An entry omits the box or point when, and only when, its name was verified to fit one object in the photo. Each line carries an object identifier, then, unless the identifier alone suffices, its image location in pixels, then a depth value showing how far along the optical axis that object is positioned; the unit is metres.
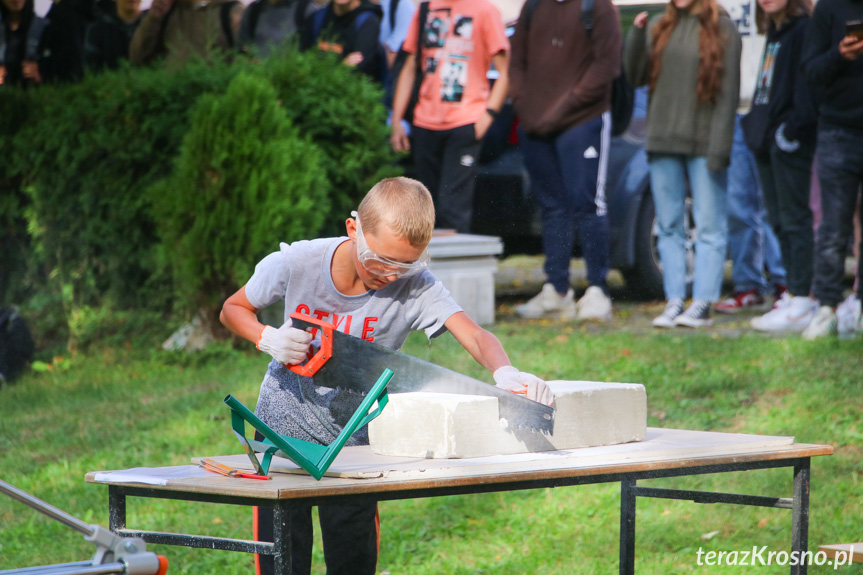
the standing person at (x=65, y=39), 20.28
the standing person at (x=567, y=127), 16.97
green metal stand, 5.85
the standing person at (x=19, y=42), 20.12
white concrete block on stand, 17.61
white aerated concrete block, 6.62
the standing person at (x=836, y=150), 14.46
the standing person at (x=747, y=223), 18.23
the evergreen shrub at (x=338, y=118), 17.23
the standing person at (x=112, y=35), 20.56
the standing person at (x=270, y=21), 20.48
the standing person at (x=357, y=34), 19.14
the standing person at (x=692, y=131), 16.25
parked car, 19.22
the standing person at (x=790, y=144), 15.74
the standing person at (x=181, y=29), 19.59
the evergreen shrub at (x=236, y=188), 16.00
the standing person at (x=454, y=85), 17.55
